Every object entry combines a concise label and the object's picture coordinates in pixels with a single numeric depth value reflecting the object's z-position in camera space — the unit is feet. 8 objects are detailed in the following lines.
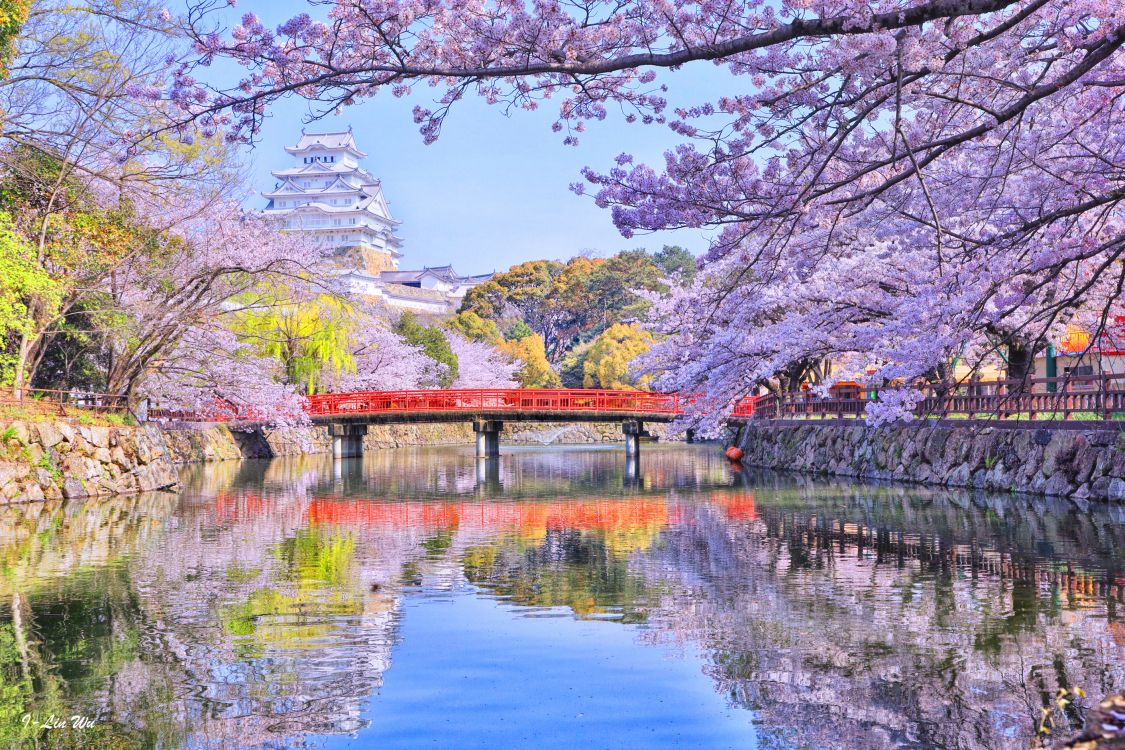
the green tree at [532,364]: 200.95
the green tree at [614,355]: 184.55
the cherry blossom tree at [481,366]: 185.88
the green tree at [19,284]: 52.19
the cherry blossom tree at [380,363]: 141.90
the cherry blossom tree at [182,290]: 66.59
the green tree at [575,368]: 201.16
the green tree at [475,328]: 207.82
